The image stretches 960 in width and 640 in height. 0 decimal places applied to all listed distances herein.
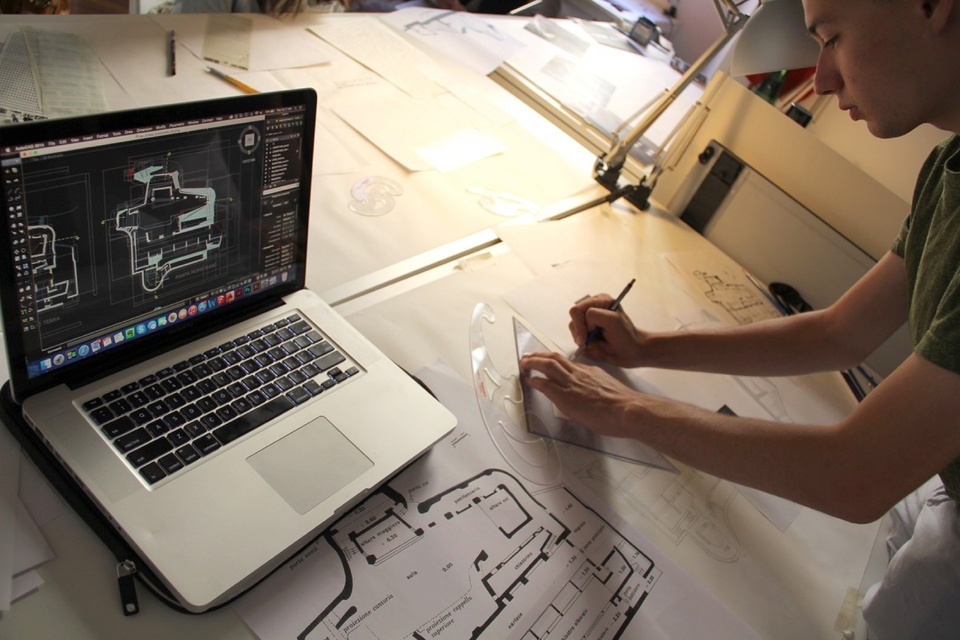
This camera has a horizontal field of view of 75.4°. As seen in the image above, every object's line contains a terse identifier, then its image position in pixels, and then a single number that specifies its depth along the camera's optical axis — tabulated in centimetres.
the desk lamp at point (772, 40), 101
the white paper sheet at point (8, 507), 50
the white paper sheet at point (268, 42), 132
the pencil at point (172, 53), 119
